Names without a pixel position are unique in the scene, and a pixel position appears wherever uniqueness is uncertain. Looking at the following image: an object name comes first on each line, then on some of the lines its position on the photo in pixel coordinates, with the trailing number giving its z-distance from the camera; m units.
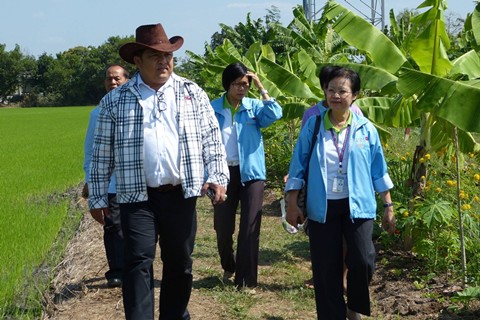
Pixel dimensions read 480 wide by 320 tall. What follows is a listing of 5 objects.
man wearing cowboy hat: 4.11
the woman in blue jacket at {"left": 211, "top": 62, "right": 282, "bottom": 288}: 5.65
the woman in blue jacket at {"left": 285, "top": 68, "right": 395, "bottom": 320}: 4.15
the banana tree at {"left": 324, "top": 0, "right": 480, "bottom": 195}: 4.53
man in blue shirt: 5.73
